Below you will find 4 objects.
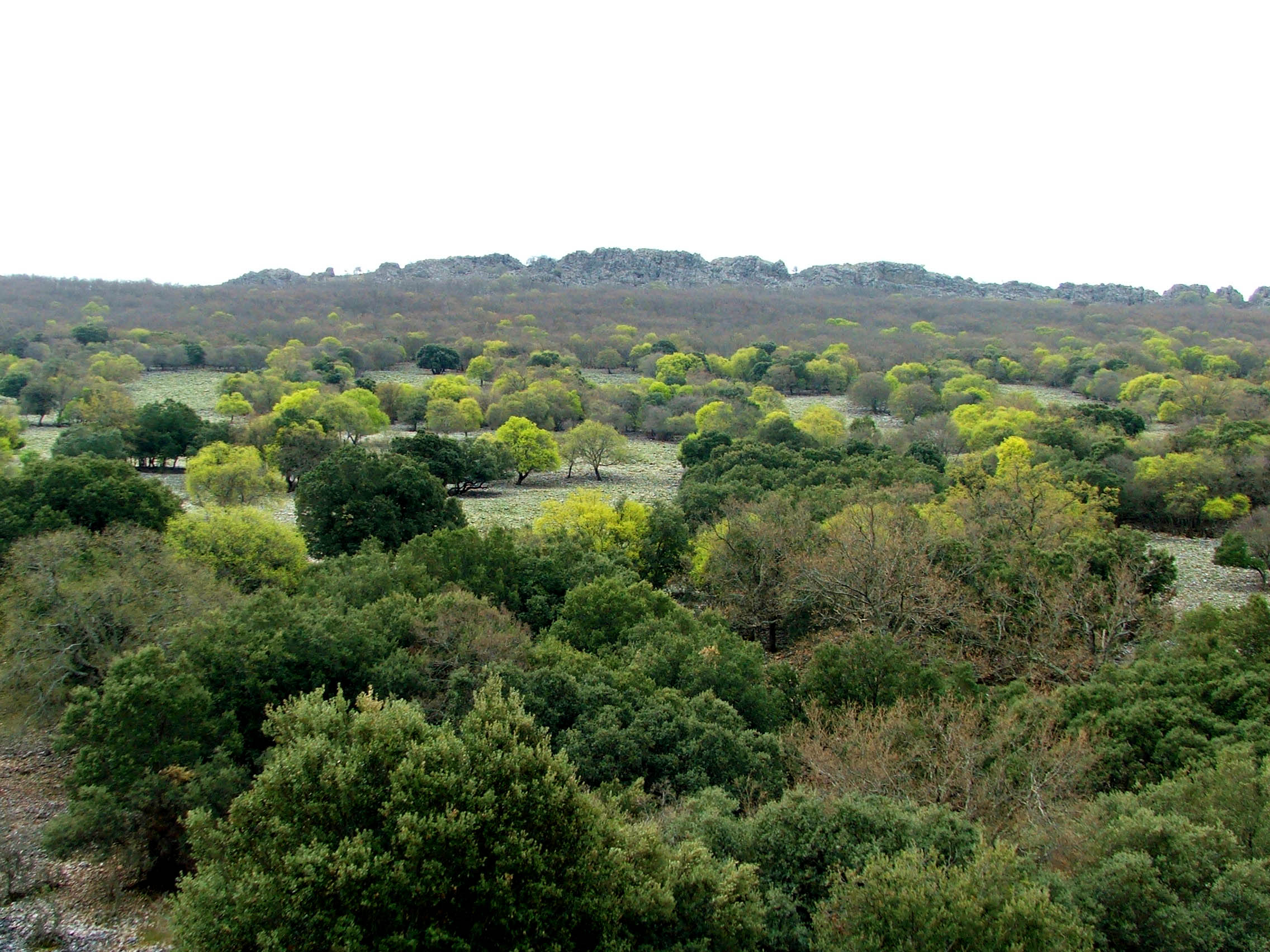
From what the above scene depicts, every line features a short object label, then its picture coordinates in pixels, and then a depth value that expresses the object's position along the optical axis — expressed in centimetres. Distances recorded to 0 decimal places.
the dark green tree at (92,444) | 4438
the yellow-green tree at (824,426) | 5947
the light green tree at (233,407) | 6106
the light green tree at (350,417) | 5506
